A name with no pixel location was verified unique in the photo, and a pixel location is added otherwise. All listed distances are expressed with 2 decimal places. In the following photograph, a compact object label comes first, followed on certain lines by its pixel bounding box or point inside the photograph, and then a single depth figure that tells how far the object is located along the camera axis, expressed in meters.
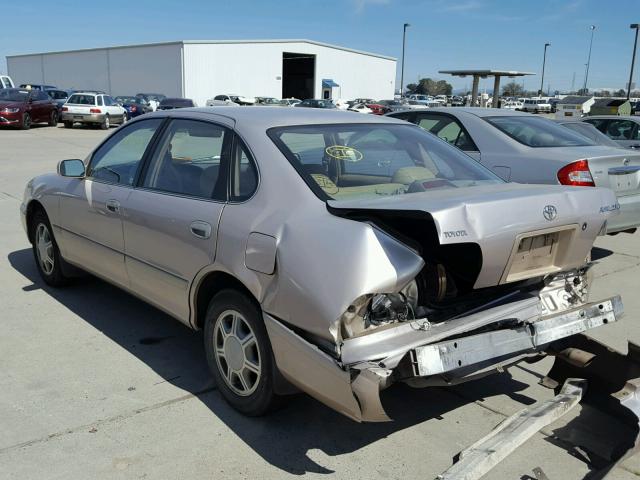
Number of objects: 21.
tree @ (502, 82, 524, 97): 118.12
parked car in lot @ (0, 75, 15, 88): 33.46
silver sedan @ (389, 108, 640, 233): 6.25
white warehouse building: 50.00
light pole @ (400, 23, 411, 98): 66.19
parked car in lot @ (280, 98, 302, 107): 40.29
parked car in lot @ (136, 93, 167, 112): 36.52
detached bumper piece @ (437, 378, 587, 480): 2.54
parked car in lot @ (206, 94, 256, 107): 38.06
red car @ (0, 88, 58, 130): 24.62
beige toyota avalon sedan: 2.59
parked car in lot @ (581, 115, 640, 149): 11.54
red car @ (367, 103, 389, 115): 41.05
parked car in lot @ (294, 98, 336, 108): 36.94
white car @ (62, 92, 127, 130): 27.09
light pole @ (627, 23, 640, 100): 41.81
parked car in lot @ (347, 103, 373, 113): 40.94
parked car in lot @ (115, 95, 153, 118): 32.22
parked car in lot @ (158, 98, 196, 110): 32.25
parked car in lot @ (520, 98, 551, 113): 58.28
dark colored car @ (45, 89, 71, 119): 30.86
